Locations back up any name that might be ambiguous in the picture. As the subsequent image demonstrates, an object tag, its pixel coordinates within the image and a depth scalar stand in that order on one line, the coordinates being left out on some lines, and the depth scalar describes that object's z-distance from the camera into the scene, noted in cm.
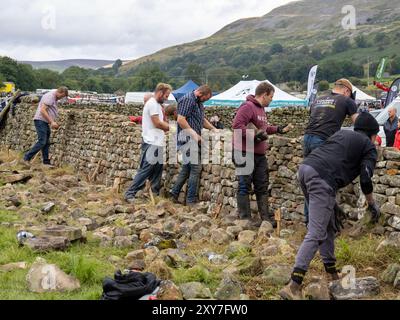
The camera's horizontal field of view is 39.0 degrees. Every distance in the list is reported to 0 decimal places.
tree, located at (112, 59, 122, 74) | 17462
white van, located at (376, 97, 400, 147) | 1312
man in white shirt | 934
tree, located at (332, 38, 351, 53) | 13662
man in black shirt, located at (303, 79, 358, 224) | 666
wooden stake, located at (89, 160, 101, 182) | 1320
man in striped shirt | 880
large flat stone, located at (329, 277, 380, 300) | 479
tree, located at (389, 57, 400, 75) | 9024
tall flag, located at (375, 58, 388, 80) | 3316
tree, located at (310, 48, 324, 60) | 13309
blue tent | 2698
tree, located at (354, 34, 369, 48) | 13312
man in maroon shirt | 743
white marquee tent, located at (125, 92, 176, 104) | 3901
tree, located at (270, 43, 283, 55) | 15725
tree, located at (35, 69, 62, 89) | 8466
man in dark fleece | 476
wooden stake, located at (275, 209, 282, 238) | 719
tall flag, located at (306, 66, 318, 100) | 2439
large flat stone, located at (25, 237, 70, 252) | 616
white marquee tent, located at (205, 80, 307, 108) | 2567
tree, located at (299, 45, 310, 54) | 14494
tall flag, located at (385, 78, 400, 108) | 1895
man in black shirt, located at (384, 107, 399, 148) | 1268
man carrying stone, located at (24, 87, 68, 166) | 1311
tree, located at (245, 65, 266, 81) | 10196
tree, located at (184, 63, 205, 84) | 9762
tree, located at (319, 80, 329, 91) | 5909
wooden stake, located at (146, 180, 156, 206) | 940
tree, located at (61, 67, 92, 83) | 9125
